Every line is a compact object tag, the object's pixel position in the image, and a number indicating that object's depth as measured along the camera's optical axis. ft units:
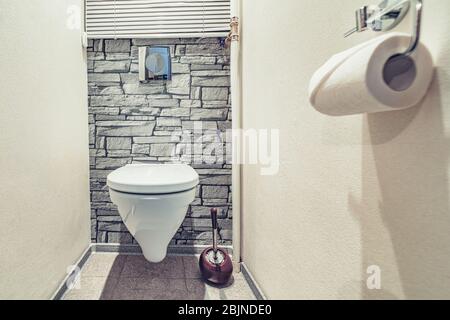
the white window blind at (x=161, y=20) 4.38
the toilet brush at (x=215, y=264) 3.70
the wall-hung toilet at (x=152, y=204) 2.85
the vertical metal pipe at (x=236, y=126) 4.03
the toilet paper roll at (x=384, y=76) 1.11
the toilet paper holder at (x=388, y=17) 1.11
